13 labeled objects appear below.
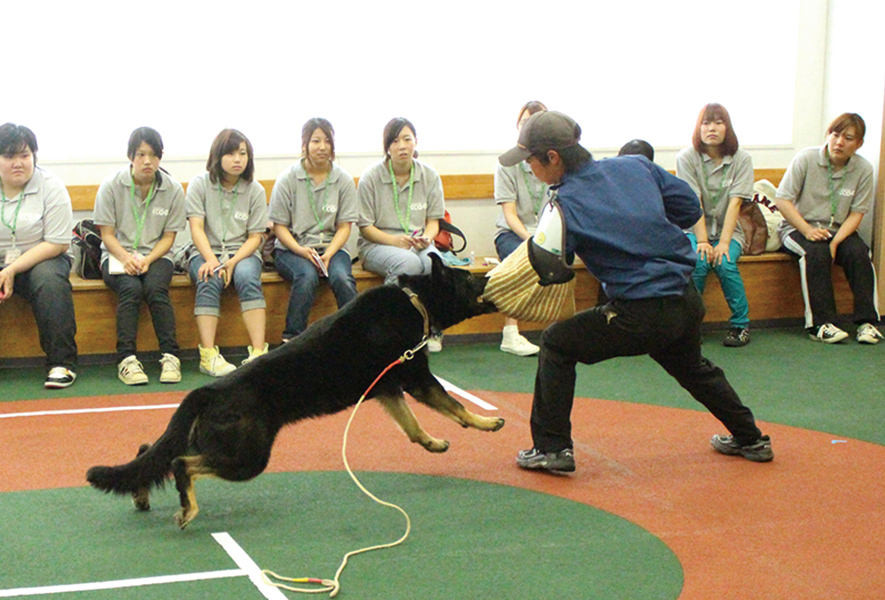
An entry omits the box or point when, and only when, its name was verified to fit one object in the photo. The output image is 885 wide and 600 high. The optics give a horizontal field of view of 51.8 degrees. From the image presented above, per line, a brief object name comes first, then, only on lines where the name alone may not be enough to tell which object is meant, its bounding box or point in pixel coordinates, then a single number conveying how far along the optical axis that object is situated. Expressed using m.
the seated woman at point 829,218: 7.32
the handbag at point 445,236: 7.31
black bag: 6.65
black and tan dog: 3.43
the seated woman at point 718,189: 7.33
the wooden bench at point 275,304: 6.51
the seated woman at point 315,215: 6.73
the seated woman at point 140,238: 6.27
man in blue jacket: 3.77
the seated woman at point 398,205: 7.00
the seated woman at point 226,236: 6.41
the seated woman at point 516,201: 7.36
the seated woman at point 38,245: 6.04
